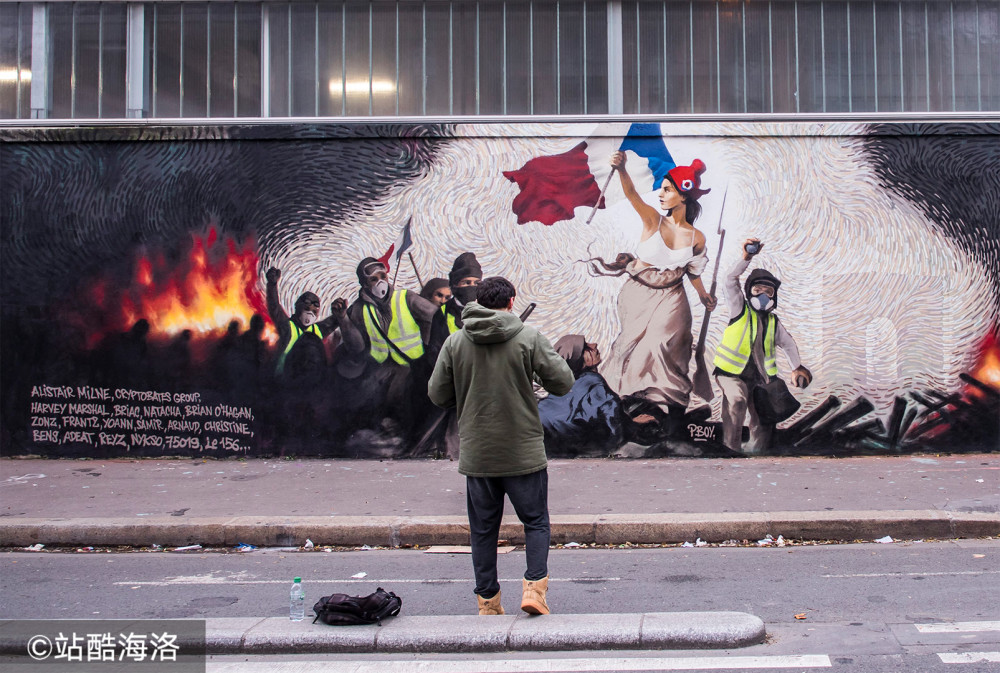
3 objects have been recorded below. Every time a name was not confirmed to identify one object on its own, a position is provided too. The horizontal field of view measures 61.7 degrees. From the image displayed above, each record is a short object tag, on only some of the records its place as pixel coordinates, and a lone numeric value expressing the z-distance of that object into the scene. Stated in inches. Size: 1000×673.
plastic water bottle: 183.5
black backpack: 179.2
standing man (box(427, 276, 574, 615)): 179.3
